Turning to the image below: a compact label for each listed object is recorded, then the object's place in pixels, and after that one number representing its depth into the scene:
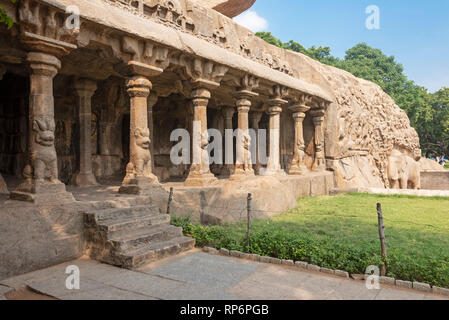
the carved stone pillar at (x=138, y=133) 6.76
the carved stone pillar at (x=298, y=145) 12.87
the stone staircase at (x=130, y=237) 4.81
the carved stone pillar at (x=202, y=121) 8.20
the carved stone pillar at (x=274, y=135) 11.36
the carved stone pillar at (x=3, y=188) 5.88
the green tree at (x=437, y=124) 33.62
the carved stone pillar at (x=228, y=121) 13.18
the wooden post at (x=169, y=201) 6.59
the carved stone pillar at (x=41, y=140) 5.03
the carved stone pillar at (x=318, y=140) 14.32
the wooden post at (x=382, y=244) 4.34
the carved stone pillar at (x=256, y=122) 14.54
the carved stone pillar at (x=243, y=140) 9.86
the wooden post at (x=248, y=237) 5.48
